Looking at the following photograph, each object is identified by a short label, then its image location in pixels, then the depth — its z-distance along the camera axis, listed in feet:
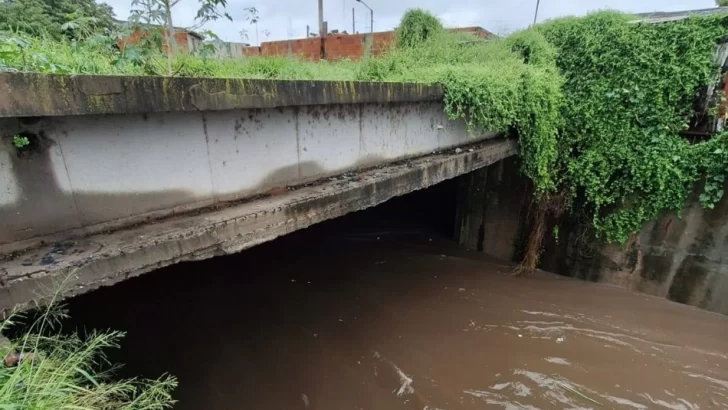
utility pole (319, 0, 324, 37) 35.23
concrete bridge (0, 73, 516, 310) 5.18
